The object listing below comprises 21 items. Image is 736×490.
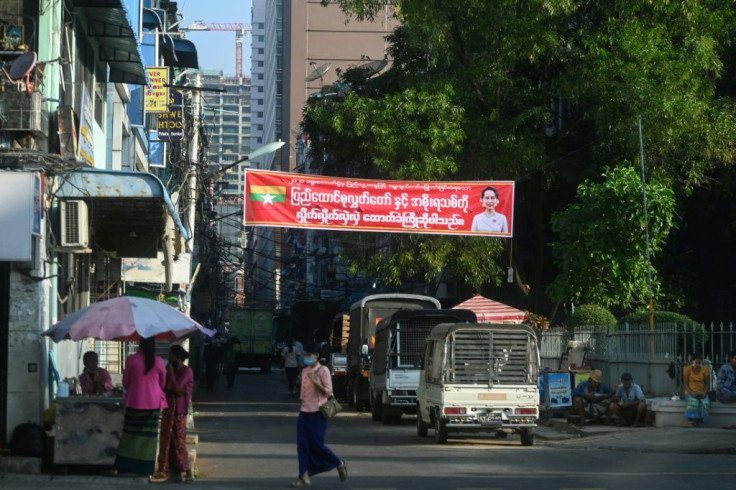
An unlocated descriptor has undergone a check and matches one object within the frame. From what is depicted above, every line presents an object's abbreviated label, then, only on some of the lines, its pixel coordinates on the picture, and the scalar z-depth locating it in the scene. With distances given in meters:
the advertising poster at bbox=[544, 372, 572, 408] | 25.73
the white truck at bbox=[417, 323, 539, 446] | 21.36
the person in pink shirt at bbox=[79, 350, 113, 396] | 16.53
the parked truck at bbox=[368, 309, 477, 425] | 27.98
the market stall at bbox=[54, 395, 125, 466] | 15.08
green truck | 70.38
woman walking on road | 14.81
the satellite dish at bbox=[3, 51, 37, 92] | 16.56
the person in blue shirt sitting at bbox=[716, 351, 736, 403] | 23.06
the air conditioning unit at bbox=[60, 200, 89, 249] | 17.42
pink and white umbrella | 15.15
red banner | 26.48
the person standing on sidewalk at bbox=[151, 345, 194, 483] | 15.38
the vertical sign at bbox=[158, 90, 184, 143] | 43.06
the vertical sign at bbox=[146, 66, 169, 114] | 39.06
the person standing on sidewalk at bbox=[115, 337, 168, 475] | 15.09
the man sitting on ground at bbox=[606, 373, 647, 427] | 23.84
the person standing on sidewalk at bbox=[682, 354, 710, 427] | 22.61
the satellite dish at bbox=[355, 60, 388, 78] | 39.28
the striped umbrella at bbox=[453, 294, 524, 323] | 33.19
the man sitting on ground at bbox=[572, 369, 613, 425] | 25.12
